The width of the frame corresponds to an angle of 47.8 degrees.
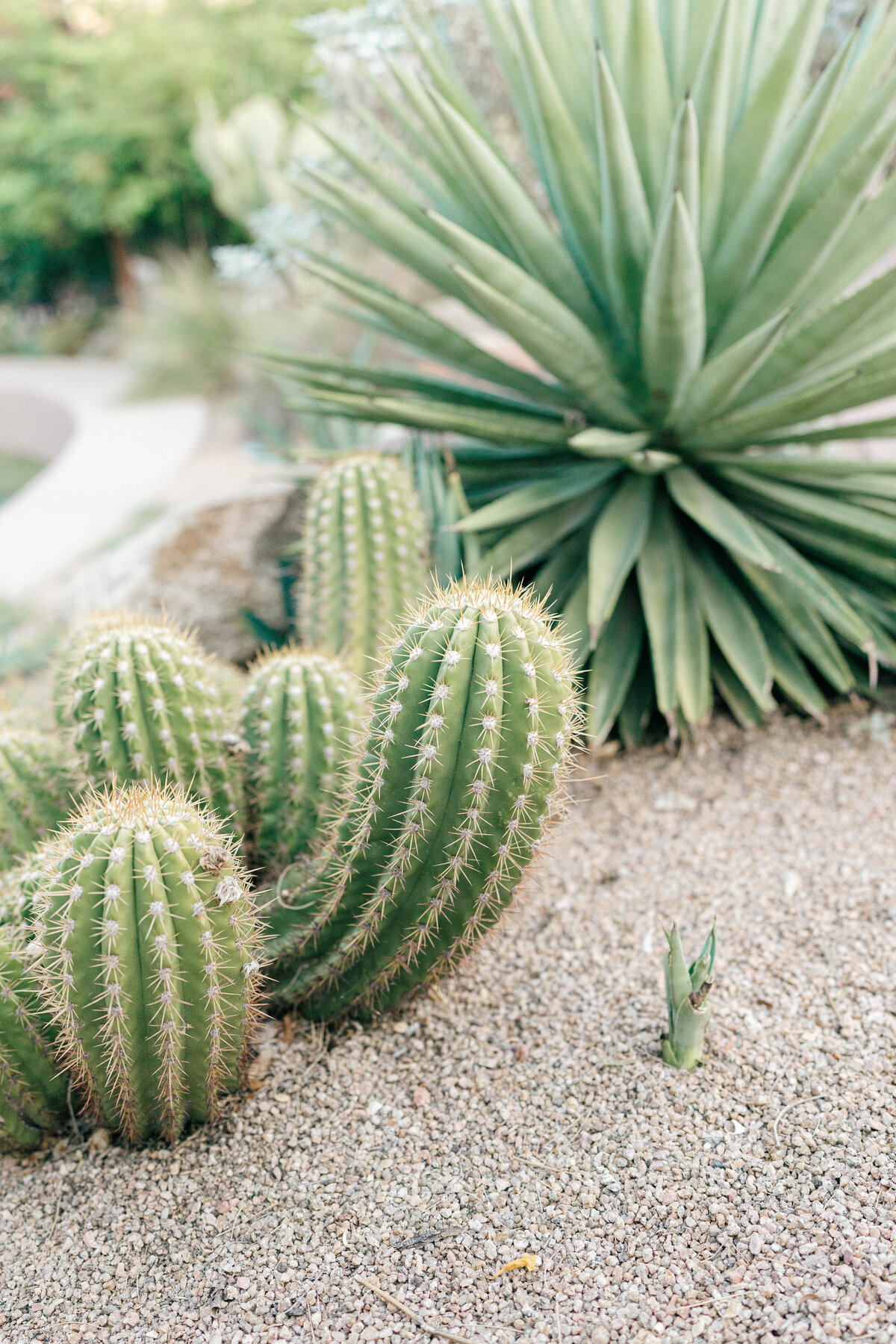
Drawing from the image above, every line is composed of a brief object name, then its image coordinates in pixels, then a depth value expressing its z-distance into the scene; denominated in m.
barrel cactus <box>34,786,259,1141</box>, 1.52
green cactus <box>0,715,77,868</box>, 2.16
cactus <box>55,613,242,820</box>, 2.04
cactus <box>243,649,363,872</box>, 2.14
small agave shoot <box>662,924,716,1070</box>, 1.72
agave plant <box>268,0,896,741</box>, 2.49
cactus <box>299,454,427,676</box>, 2.72
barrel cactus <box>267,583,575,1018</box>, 1.60
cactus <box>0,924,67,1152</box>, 1.73
